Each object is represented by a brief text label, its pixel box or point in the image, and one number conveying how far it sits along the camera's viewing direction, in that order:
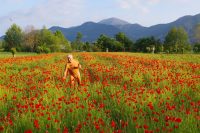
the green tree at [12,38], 121.50
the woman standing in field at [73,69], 12.14
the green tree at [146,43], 102.06
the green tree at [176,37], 106.62
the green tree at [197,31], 97.55
